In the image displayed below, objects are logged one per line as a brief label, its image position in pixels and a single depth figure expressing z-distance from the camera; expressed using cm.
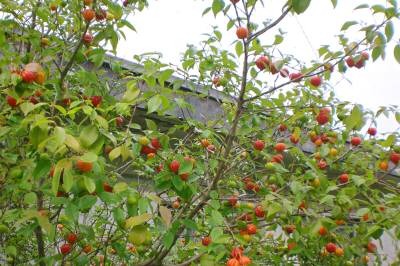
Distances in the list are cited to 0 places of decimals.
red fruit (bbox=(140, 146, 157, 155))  172
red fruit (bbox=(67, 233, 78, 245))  196
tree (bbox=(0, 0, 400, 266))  147
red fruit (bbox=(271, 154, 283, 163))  225
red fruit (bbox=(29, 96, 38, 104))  179
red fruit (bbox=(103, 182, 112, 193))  156
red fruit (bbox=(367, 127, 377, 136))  262
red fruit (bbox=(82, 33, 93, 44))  200
